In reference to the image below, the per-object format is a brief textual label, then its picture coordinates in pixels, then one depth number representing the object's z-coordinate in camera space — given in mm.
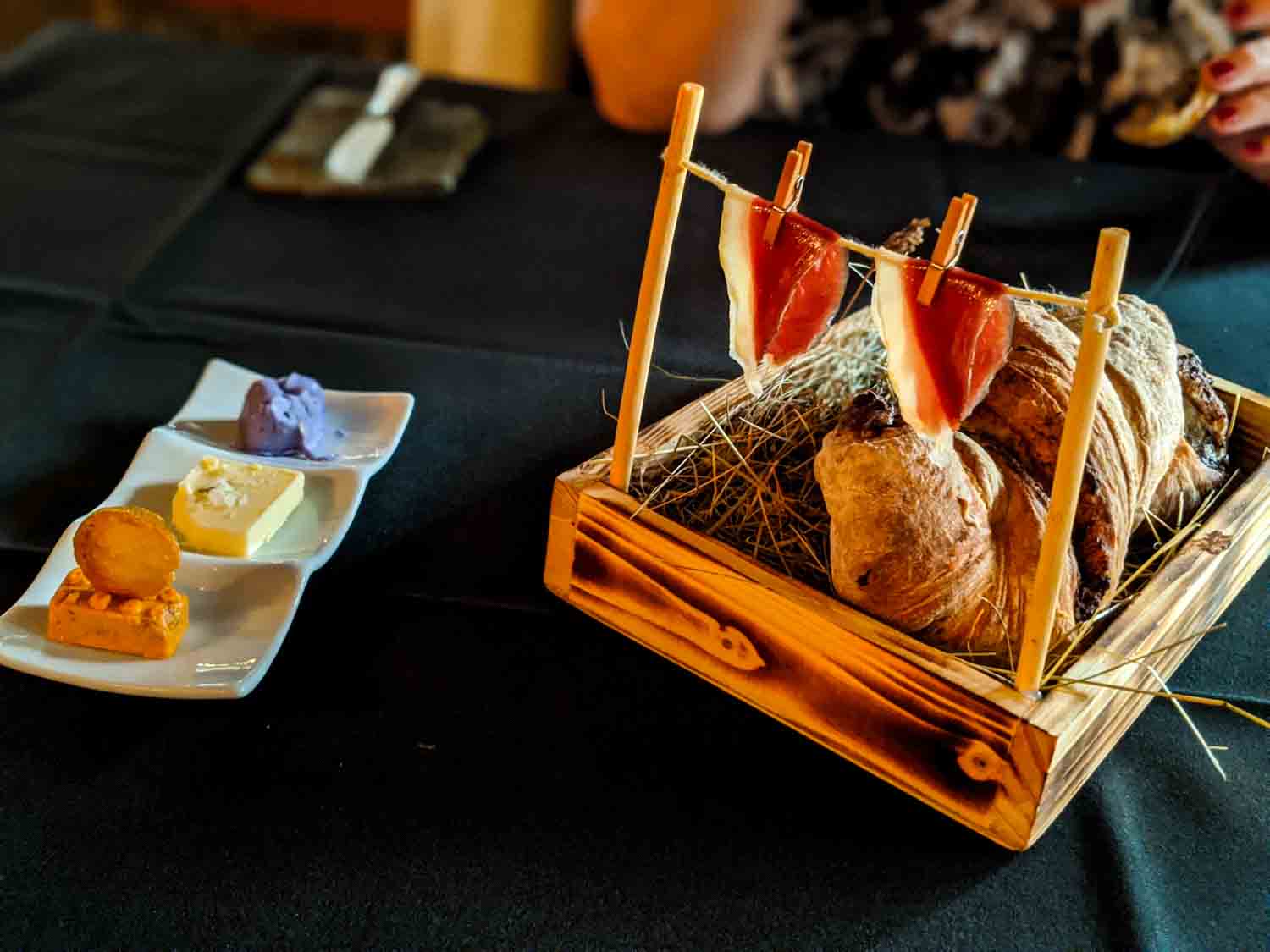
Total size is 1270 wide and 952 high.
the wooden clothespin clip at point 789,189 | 678
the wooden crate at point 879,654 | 672
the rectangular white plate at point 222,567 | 736
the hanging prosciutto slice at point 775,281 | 688
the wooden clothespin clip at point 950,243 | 597
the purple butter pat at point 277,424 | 940
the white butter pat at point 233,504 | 837
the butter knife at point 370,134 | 1401
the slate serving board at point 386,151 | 1391
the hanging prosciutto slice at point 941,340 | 633
